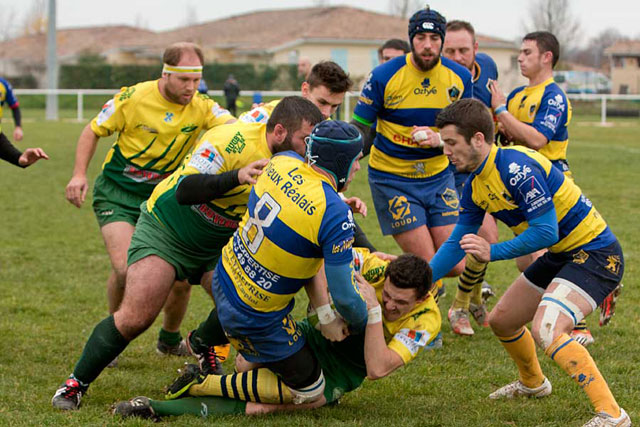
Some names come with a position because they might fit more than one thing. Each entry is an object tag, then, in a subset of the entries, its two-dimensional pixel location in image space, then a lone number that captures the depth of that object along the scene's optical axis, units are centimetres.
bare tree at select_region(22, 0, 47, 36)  16480
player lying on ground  925
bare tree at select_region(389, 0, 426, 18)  15275
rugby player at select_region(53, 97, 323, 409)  922
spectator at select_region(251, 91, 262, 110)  5517
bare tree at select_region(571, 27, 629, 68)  16650
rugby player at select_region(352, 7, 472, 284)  1334
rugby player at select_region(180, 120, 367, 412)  840
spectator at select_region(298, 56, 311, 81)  2429
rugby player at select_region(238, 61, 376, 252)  1132
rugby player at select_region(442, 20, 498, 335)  1348
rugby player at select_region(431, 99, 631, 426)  917
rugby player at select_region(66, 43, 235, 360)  1186
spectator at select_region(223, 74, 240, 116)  6075
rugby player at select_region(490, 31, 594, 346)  1280
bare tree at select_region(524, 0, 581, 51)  12475
